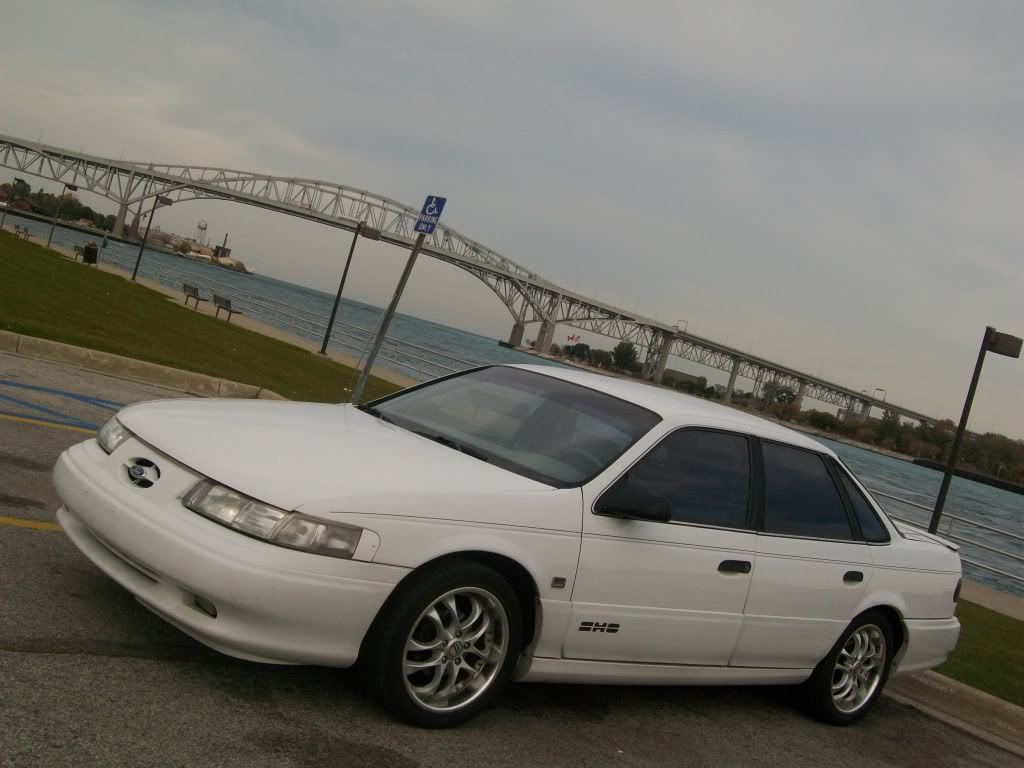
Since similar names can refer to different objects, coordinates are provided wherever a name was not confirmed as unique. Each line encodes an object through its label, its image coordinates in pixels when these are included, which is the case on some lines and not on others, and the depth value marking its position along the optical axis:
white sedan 3.61
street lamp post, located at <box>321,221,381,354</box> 35.50
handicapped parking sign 11.36
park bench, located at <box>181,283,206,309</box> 39.06
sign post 11.26
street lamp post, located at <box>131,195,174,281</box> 49.73
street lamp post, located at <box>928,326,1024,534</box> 11.71
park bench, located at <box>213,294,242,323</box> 34.78
